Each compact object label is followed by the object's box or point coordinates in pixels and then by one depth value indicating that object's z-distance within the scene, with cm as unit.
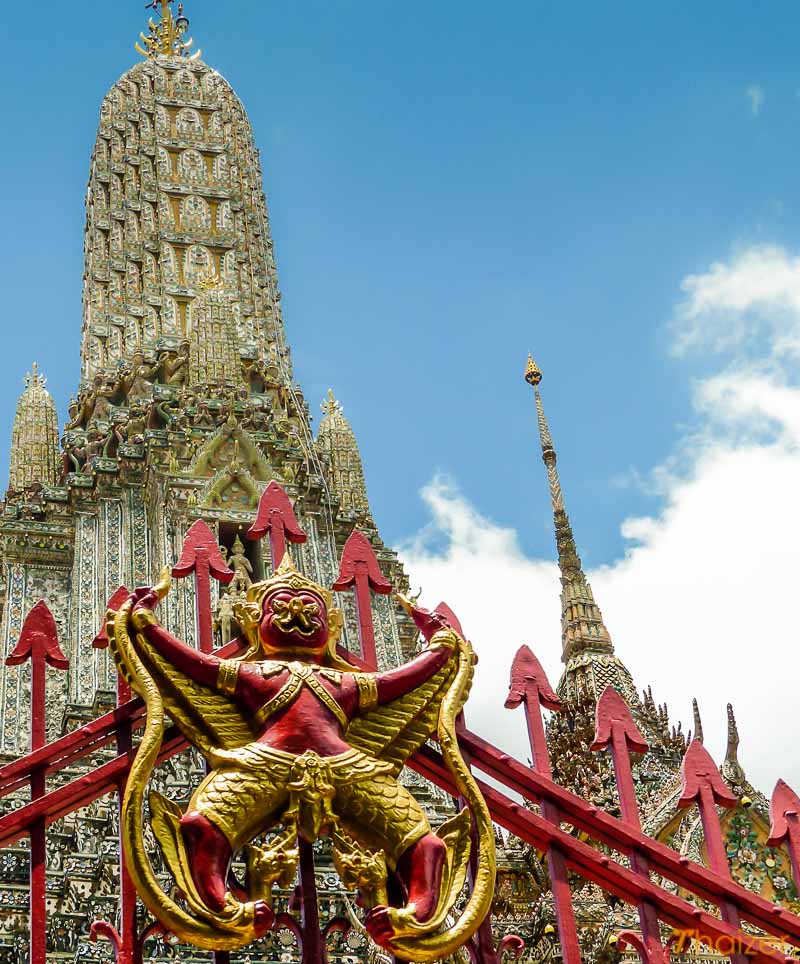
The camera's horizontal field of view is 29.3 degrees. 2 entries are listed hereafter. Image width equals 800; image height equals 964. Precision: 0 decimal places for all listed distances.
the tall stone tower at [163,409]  2155
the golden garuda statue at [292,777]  812
